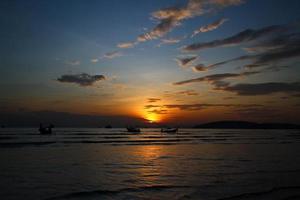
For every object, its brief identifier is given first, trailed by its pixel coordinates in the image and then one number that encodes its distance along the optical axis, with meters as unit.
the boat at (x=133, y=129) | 115.94
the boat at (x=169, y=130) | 121.88
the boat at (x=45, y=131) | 83.10
